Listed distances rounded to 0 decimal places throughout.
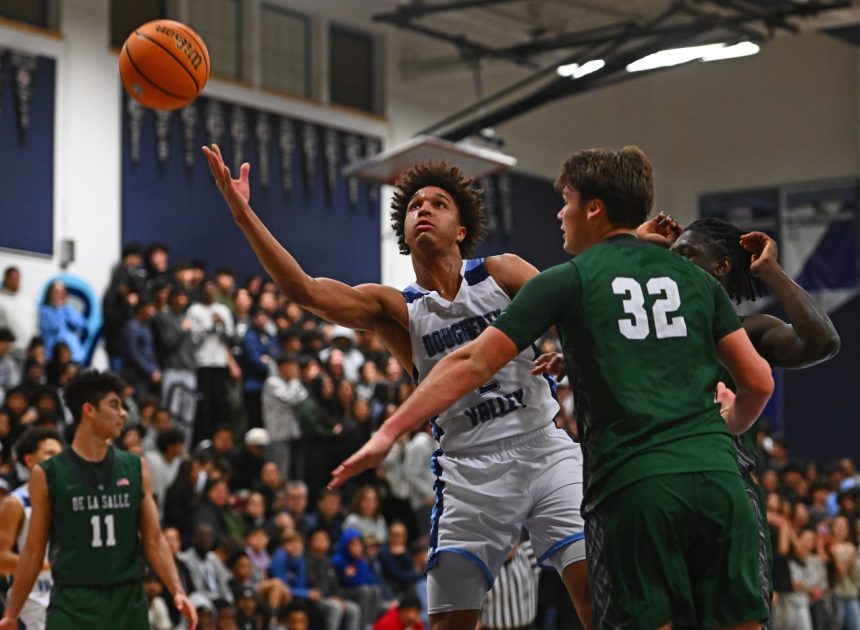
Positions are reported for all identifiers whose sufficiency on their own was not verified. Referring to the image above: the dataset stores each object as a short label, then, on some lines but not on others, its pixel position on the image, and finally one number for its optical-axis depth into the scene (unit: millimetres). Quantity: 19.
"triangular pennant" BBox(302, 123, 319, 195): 23891
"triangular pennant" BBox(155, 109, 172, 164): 21562
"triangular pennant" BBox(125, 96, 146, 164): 21141
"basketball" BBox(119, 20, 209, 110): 7336
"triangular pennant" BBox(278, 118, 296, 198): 23562
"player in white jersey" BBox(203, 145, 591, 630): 5926
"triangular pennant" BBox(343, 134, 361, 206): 24547
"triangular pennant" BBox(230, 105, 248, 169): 22750
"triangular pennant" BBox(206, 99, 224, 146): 22359
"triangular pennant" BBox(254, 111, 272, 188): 23172
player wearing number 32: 4223
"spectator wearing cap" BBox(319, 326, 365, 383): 18922
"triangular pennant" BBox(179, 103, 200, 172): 22016
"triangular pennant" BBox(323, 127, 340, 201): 24234
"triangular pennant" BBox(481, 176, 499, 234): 26984
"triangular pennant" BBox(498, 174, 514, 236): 27375
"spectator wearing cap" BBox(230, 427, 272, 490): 16703
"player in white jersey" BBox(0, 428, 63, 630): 7828
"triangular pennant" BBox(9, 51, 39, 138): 19703
